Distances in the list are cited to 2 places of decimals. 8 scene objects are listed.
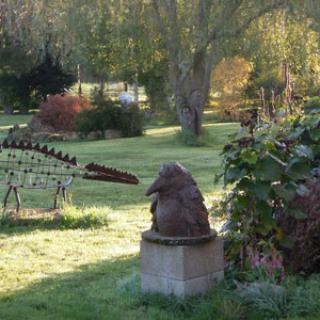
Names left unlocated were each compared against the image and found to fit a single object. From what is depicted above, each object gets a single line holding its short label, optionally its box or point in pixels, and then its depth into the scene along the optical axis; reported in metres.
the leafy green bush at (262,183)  7.59
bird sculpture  7.54
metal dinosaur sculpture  12.79
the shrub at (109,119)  38.88
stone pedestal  7.42
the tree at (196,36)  31.36
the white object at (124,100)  40.31
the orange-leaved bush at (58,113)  41.50
